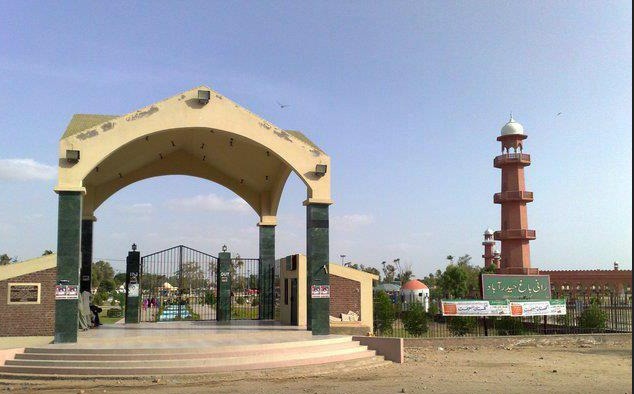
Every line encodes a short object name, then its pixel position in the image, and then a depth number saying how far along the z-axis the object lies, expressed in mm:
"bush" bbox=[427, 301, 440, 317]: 29147
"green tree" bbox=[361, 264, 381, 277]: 81512
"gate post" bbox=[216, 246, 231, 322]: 21953
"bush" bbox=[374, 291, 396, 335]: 21828
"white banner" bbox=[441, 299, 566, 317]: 20281
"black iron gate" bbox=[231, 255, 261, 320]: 22719
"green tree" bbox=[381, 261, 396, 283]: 86169
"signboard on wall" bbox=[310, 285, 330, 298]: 16781
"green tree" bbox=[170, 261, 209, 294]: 21875
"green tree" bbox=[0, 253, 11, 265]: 64113
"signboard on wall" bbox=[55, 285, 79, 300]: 14758
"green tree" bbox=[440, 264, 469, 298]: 50091
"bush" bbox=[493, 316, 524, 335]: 20938
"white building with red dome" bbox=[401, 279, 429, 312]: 45697
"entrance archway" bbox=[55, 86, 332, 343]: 15055
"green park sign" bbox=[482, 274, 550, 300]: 20750
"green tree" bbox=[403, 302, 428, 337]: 21125
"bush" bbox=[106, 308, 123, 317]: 33962
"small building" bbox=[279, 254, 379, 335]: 19359
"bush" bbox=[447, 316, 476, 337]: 20438
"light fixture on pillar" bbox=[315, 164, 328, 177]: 17062
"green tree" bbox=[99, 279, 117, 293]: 73394
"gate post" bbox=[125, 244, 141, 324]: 20859
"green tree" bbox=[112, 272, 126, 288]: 87706
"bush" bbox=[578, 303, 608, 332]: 21156
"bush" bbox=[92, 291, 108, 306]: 40906
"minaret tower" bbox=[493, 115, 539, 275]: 44875
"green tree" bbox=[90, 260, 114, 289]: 77812
